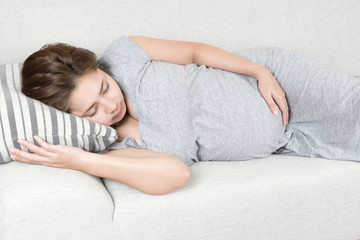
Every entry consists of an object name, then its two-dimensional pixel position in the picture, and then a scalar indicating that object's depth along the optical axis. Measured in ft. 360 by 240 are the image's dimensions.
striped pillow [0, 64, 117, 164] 3.99
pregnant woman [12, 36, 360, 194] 4.12
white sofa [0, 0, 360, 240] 3.68
